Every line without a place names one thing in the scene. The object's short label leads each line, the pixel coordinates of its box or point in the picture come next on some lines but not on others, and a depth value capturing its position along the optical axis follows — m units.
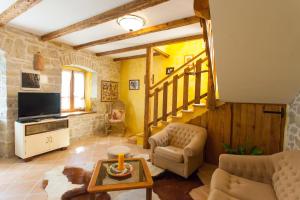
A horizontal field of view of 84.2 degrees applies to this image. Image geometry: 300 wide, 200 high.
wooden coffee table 1.69
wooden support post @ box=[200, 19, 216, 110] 2.96
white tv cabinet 3.15
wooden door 2.77
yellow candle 2.04
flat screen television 3.28
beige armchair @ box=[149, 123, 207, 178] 2.64
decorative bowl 1.91
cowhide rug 2.18
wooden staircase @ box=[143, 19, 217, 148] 3.20
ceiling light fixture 2.65
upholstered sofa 1.54
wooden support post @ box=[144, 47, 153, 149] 4.16
